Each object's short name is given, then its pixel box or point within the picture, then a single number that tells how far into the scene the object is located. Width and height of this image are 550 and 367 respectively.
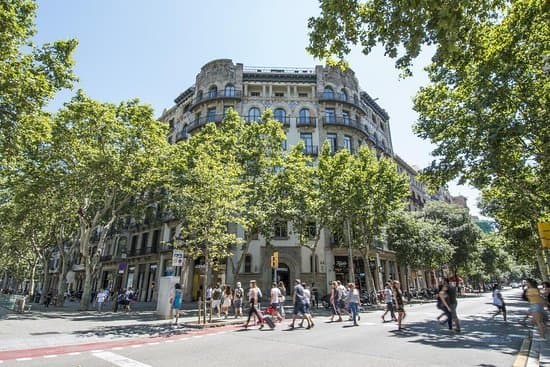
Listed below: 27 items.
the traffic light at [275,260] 16.97
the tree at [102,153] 20.03
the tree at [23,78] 11.45
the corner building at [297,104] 33.91
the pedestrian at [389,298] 13.69
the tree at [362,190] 23.42
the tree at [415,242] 31.73
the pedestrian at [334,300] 14.67
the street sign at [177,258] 14.16
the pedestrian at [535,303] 9.34
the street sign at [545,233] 7.77
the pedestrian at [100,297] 21.38
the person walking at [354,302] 13.16
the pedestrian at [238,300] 16.42
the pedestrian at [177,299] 13.94
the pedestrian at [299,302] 12.26
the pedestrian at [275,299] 14.21
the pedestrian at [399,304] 11.26
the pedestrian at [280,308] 15.26
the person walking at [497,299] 13.99
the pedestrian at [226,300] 16.69
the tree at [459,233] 38.16
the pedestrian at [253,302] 12.52
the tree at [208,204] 14.52
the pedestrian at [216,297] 17.19
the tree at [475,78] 6.93
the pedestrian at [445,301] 10.76
